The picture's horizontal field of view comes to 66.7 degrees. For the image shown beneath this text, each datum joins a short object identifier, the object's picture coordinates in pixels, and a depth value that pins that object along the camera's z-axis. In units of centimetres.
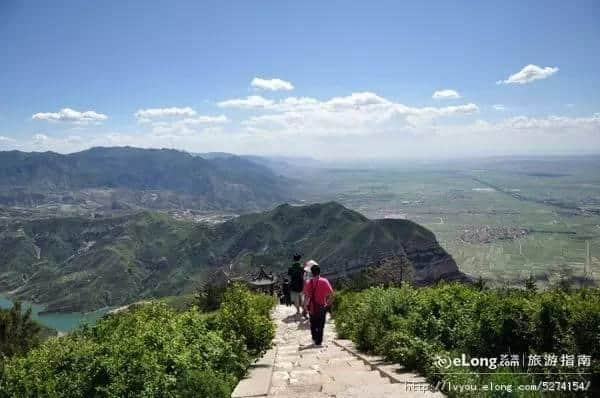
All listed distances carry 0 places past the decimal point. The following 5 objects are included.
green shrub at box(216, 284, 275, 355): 1148
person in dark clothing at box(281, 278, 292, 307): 2883
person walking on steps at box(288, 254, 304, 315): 1956
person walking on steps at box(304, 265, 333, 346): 1370
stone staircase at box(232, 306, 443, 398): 759
